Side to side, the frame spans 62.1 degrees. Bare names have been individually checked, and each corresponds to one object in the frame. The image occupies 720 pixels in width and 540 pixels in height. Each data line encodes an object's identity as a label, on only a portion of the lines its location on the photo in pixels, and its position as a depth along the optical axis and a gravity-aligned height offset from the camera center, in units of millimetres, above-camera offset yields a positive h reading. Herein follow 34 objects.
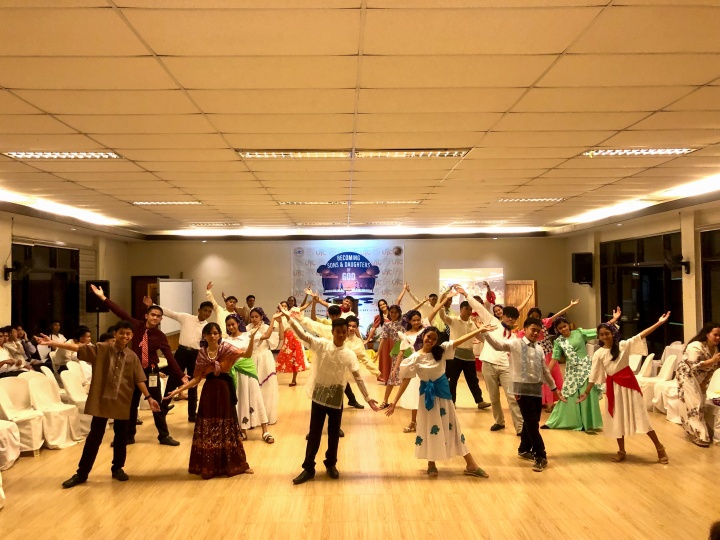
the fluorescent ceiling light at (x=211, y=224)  11891 +1188
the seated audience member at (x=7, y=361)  6908 -942
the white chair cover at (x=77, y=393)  6793 -1288
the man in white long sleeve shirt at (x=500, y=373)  6605 -1124
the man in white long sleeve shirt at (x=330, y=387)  5090 -915
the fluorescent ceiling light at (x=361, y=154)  5535 +1194
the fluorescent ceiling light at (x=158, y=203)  8836 +1186
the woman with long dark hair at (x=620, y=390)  5590 -1074
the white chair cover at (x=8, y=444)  5442 -1480
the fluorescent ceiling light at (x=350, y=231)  13820 +1169
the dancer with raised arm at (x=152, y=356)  6320 -797
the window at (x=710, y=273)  9117 +46
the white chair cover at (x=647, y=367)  8695 -1328
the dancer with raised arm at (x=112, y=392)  5012 -936
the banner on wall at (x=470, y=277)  14781 +44
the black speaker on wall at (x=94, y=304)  11201 -398
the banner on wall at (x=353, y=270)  14828 +259
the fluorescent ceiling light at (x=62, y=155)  5496 +1196
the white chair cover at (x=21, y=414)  5902 -1312
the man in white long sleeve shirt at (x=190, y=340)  7457 -749
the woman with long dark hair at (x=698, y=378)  6344 -1136
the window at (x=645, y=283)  10352 -125
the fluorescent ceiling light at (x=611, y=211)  9797 +1202
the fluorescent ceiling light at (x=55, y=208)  8359 +1200
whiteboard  12344 -335
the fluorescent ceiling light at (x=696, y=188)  7609 +1220
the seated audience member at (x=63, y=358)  8273 -1043
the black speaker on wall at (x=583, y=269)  12906 +184
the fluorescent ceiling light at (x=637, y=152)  5617 +1198
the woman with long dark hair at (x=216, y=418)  5191 -1192
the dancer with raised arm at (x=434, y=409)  5094 -1110
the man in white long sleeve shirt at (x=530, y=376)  5367 -889
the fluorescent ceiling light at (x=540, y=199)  8930 +1192
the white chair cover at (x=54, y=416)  6219 -1410
